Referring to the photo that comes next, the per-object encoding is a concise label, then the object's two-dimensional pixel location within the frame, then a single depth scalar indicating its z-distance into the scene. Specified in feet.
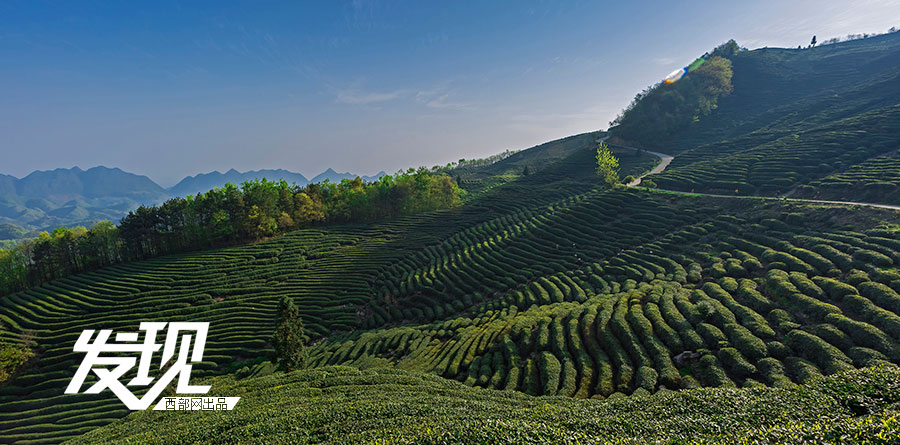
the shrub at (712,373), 53.00
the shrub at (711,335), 62.64
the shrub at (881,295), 61.52
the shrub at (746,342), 57.47
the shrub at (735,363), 54.49
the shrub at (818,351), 50.75
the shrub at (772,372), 49.93
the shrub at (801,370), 49.44
